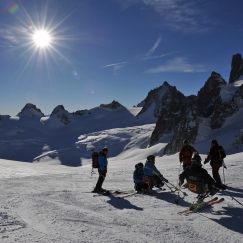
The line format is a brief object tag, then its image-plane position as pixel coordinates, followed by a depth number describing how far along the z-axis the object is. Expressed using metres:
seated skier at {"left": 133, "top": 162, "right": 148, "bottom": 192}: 8.24
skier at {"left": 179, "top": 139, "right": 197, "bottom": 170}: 9.09
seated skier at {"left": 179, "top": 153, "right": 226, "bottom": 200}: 5.77
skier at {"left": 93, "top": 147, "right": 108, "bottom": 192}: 9.05
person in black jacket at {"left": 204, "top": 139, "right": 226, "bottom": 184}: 8.18
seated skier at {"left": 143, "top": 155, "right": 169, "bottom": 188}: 7.99
